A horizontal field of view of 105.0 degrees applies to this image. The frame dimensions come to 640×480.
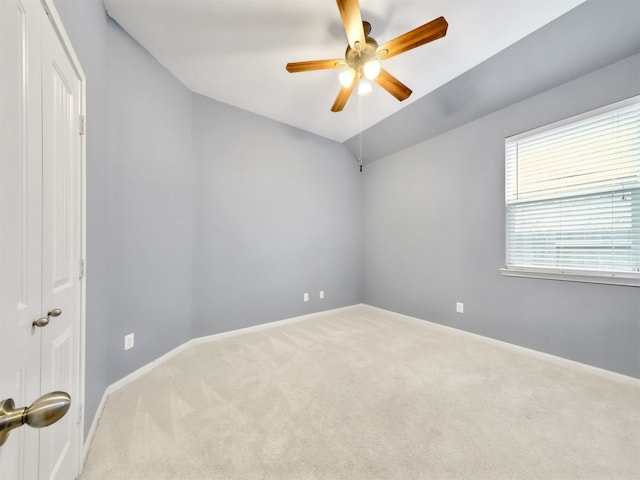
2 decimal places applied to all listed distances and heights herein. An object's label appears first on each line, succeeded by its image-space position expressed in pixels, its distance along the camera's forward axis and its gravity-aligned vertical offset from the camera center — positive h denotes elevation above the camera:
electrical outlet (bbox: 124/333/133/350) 2.04 -0.87
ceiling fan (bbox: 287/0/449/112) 1.52 +1.34
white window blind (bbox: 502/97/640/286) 1.99 +0.39
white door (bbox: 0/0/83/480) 0.55 +0.01
